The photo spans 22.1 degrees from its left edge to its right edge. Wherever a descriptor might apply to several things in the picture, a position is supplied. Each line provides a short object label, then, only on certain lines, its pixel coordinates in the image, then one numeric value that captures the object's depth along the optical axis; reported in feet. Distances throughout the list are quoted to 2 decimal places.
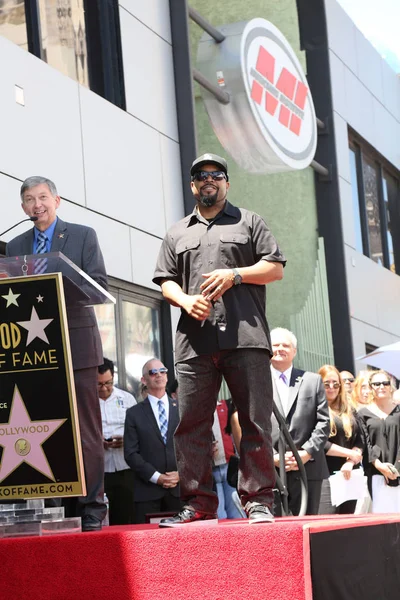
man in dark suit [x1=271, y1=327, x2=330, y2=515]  22.89
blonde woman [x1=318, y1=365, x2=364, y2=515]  26.53
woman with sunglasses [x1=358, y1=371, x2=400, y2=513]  29.35
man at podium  16.25
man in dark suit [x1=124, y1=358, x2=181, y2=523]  25.85
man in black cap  15.51
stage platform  12.78
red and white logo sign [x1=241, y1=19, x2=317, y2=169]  39.29
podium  15.10
